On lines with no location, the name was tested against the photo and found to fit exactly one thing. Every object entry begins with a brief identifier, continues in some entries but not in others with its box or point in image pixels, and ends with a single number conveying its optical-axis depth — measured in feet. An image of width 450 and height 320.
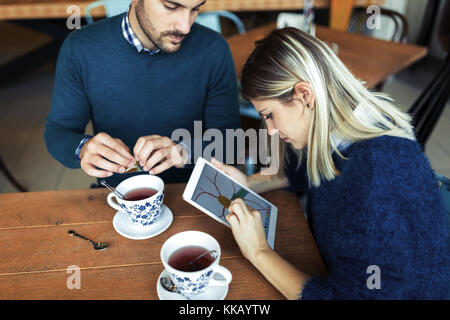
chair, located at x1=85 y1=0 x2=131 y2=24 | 7.51
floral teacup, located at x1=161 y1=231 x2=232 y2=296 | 2.41
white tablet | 3.18
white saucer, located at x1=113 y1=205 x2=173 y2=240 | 3.18
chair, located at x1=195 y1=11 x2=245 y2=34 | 8.12
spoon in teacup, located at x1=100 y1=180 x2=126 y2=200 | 3.13
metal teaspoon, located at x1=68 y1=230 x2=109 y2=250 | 3.10
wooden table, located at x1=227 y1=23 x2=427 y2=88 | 6.89
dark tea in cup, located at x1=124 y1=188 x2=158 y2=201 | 3.24
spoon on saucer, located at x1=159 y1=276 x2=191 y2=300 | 2.69
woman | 2.48
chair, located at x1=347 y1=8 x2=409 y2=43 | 9.52
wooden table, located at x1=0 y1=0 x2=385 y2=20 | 9.77
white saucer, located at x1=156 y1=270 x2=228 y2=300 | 2.64
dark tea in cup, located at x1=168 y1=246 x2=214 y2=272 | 2.62
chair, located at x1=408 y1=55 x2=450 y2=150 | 5.82
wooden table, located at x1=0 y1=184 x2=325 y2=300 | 2.77
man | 4.09
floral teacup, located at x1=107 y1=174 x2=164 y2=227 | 3.01
